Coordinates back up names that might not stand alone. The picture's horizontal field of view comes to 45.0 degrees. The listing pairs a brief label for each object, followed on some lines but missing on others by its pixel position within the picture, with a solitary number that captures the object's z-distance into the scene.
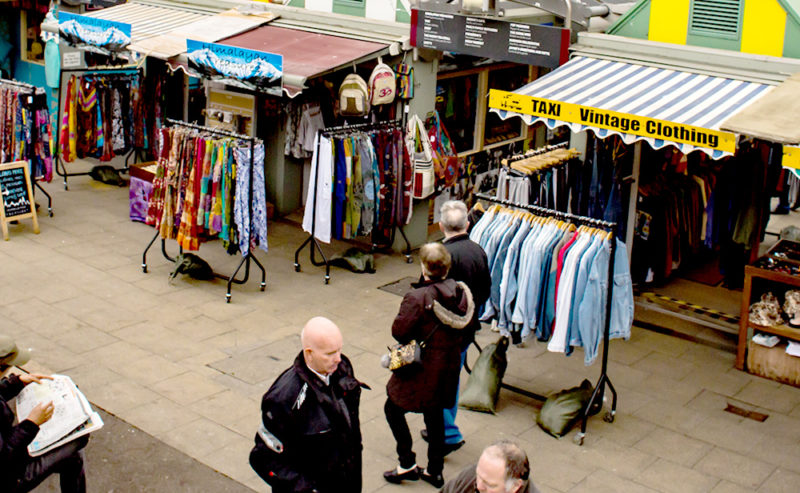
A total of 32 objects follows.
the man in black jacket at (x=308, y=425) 4.78
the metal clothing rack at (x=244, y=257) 9.82
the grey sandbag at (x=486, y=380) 7.89
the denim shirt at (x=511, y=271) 7.57
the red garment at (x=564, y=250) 7.37
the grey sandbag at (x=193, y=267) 10.58
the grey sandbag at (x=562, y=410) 7.56
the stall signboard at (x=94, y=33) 12.09
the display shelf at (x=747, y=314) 8.54
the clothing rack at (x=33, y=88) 12.18
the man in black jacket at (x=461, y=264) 7.01
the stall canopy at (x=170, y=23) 11.73
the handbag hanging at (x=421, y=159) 11.44
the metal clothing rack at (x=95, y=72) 13.83
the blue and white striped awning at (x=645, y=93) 8.07
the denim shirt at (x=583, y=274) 7.24
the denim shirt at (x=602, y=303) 7.29
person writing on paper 5.35
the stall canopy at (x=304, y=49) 10.29
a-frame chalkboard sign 11.56
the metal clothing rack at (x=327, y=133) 10.59
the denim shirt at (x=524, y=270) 7.49
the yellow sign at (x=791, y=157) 7.30
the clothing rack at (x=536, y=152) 8.91
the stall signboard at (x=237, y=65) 10.20
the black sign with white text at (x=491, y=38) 9.74
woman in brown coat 6.32
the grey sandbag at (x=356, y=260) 11.20
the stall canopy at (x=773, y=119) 6.95
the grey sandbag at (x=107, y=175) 14.30
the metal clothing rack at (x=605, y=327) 7.30
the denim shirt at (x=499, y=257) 7.65
